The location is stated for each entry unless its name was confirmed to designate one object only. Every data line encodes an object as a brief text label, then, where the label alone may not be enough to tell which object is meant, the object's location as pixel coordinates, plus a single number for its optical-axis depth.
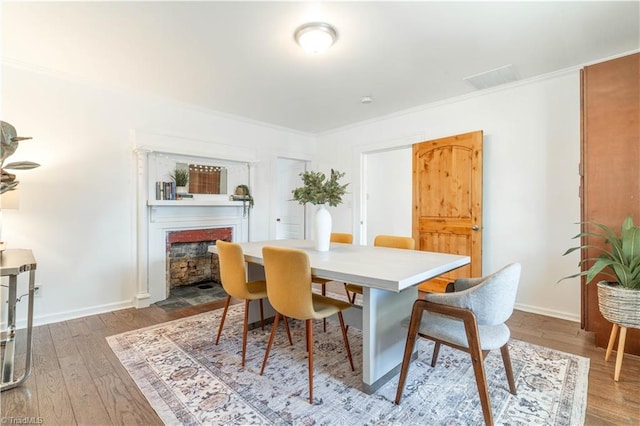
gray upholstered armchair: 1.47
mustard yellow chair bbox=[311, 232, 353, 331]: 3.28
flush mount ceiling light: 2.19
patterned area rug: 1.61
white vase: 2.48
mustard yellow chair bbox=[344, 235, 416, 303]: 2.71
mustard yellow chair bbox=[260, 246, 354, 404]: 1.74
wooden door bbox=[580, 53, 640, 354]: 2.28
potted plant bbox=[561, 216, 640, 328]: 1.97
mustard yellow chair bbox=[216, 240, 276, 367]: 2.20
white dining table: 1.58
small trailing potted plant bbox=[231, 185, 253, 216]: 4.42
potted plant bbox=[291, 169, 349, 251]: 2.45
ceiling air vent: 2.94
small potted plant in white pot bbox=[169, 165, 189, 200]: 3.82
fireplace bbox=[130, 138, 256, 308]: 3.51
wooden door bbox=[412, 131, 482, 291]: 3.39
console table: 1.77
